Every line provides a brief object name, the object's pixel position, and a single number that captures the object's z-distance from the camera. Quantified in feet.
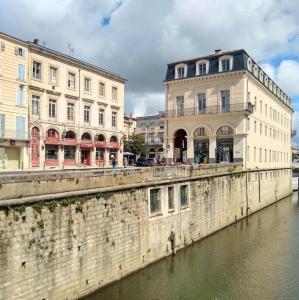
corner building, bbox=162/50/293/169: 105.50
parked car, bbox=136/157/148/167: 115.92
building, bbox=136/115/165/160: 239.30
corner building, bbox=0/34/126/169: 108.37
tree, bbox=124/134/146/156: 188.08
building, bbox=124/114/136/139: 246.06
